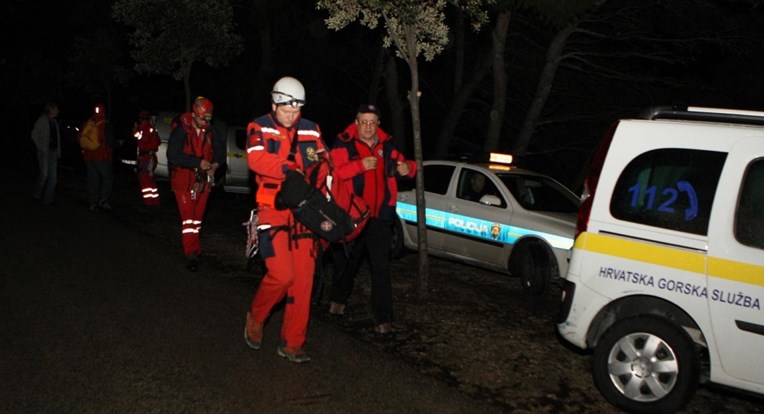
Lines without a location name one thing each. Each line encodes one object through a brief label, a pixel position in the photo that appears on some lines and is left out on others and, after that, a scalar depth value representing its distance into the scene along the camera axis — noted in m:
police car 8.71
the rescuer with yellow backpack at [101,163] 13.13
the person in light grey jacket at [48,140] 13.51
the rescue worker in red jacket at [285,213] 5.41
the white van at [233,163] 16.36
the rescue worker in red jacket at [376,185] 6.26
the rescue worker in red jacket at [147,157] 14.16
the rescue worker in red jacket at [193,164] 8.48
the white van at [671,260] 4.68
